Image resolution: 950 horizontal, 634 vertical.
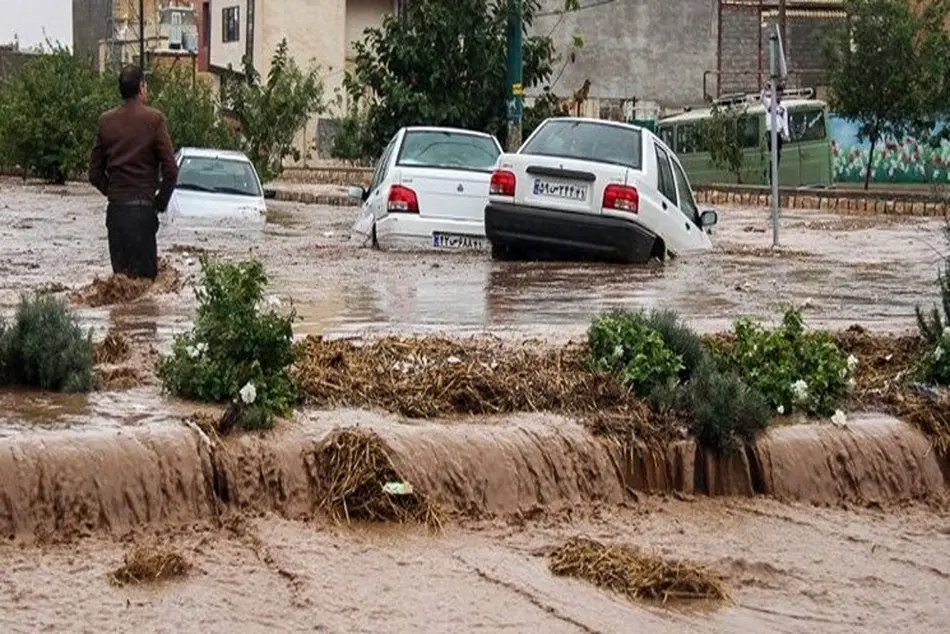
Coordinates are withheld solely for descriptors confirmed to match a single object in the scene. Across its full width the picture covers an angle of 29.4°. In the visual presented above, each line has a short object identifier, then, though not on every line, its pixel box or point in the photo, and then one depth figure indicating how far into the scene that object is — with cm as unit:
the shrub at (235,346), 750
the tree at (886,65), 4181
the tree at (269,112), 4812
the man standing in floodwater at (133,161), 1217
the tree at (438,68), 2708
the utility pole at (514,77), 2647
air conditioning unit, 7381
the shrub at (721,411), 794
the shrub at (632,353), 827
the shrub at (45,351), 774
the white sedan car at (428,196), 1750
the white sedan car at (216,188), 2305
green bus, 4047
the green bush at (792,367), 846
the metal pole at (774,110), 1922
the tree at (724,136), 4131
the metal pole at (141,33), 5628
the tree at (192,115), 4144
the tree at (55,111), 4484
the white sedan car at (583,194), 1598
